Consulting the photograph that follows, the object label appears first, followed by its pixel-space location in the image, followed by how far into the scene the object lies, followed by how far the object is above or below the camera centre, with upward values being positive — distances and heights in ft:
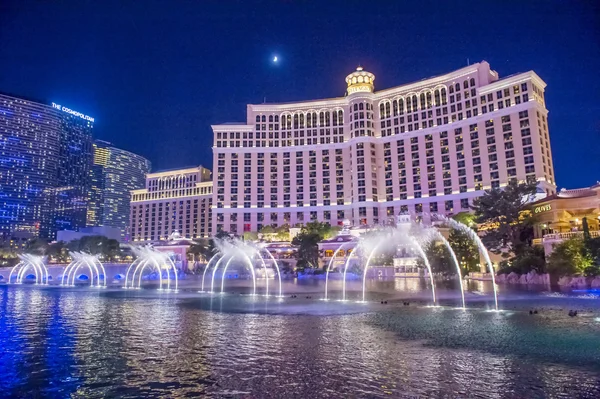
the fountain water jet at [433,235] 222.42 +15.07
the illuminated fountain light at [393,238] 240.32 +15.84
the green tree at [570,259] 126.11 +0.13
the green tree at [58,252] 326.65 +15.29
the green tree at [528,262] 150.32 -0.60
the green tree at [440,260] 201.66 +1.16
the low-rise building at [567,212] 161.79 +20.28
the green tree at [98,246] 317.01 +18.70
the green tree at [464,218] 281.74 +32.98
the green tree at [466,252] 201.16 +4.79
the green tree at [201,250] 334.24 +14.43
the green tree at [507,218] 179.93 +19.96
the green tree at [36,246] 331.98 +21.00
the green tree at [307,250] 294.87 +11.06
